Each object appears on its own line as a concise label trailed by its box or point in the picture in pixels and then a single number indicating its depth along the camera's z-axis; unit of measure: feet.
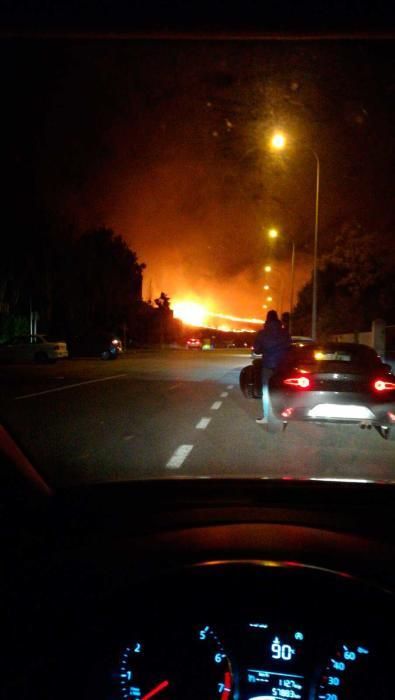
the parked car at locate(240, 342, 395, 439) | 36.45
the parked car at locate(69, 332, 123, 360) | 166.20
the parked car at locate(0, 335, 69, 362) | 141.49
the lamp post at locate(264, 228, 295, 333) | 131.41
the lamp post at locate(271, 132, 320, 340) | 96.78
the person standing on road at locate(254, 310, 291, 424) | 40.63
